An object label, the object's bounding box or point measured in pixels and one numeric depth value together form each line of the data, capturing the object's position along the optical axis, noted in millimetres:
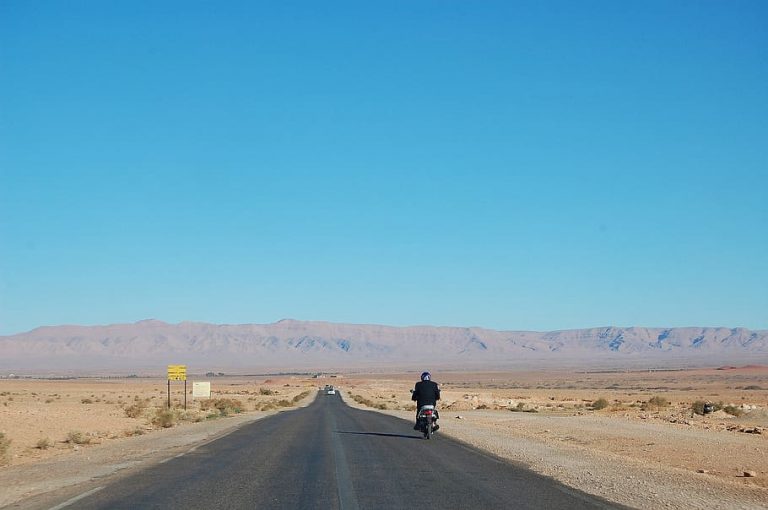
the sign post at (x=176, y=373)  51562
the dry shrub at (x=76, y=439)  27375
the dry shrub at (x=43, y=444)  25375
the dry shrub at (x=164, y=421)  37781
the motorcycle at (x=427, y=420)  26297
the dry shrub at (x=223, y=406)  53538
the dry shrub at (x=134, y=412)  45197
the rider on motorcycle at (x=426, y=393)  26562
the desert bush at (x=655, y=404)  52656
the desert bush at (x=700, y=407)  45444
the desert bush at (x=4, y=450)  21203
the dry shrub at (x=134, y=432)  32250
